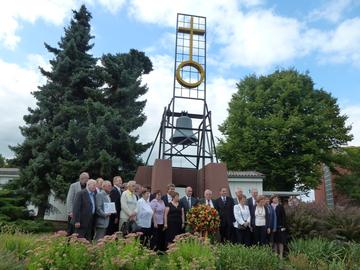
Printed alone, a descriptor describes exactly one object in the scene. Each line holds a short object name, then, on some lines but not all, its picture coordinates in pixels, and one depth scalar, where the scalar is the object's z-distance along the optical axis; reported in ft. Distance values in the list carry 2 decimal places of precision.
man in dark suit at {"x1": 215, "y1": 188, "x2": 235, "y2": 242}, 30.09
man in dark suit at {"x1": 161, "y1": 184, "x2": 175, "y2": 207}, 29.58
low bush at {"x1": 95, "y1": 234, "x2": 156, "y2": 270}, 16.62
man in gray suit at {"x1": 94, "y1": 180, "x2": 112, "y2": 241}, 25.35
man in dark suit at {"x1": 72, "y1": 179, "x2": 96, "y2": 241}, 24.34
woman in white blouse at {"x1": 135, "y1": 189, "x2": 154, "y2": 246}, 27.04
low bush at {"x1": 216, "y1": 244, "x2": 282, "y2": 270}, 19.10
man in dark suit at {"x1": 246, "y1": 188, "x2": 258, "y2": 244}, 29.76
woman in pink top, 28.43
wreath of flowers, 27.55
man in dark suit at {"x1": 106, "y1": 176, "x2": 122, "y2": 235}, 27.45
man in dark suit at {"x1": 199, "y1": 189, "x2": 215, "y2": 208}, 30.10
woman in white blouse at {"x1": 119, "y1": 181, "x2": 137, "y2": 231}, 26.76
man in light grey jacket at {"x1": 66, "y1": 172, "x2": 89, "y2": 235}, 26.66
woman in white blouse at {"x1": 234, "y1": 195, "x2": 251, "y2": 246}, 29.37
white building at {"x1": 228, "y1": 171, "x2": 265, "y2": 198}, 78.23
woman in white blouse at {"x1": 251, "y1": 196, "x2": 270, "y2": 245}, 29.35
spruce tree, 56.75
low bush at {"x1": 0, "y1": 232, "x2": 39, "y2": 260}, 19.52
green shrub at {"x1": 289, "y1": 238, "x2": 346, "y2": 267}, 22.59
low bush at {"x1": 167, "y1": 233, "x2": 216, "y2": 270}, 16.98
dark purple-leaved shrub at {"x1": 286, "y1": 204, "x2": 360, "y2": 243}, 30.07
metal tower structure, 42.98
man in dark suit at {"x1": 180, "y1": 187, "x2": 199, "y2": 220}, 29.71
